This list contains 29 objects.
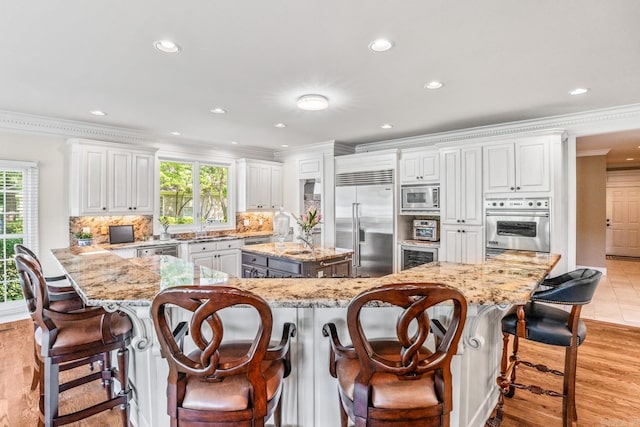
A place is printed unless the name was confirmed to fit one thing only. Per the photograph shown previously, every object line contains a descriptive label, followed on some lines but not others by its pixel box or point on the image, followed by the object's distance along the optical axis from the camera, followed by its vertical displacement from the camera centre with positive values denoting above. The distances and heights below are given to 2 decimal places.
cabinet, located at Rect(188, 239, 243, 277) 5.29 -0.68
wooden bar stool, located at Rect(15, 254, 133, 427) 1.69 -0.67
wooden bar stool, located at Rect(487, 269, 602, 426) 1.92 -0.69
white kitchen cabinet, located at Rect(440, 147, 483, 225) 4.47 +0.40
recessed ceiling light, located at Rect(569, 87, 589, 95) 3.17 +1.21
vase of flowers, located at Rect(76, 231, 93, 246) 4.47 -0.33
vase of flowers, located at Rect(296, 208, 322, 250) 4.16 -0.17
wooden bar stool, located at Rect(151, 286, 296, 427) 1.08 -0.56
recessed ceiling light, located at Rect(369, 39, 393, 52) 2.26 +1.19
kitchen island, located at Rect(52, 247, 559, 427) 1.53 -0.51
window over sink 5.59 +0.35
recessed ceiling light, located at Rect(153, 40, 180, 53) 2.27 +1.18
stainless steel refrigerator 5.29 -0.08
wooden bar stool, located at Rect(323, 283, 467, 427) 1.12 -0.59
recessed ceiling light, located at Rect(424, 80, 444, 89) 3.00 +1.21
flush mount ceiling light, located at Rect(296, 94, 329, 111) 3.31 +1.14
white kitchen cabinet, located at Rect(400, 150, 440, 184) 4.89 +0.74
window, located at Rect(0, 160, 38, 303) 4.17 -0.06
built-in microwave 4.89 +0.25
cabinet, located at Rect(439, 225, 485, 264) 4.46 -0.40
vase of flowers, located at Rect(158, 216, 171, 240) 5.30 -0.23
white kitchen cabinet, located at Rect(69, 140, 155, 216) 4.38 +0.49
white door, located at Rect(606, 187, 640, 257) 8.44 -0.16
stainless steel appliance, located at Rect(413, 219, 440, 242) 5.06 -0.24
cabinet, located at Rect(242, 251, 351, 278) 3.68 -0.63
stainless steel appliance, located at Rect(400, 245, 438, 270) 4.87 -0.61
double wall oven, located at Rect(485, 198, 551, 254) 4.01 -0.12
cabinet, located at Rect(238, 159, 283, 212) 6.31 +0.58
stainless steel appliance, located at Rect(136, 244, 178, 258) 4.75 -0.54
